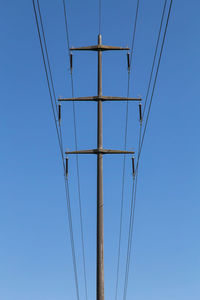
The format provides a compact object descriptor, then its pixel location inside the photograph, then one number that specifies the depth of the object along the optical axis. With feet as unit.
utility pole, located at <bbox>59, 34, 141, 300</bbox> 76.95
